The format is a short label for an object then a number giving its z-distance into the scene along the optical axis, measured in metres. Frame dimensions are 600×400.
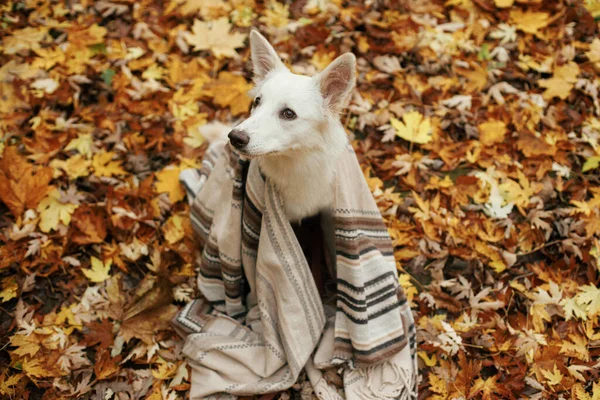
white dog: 1.96
